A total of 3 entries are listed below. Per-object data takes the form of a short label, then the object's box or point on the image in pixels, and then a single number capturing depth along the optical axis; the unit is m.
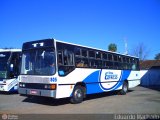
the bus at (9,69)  10.78
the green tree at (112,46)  39.21
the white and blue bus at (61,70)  7.48
